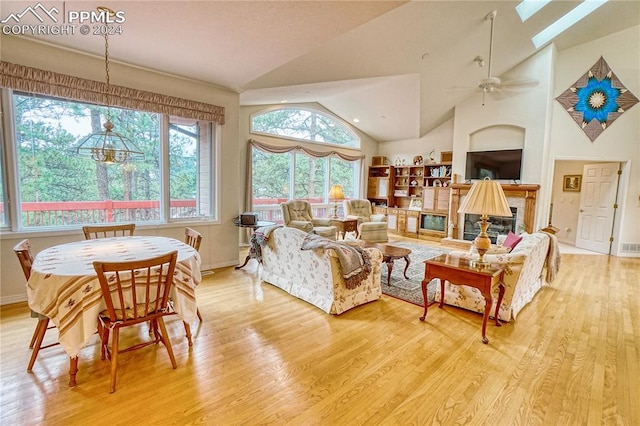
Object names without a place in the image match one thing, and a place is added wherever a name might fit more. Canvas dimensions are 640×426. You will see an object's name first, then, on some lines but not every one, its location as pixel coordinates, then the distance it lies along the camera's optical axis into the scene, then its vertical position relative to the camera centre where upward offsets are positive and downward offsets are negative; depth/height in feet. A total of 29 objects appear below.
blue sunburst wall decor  19.11 +6.38
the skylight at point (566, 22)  16.71 +10.30
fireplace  19.54 -0.47
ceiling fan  13.81 +7.24
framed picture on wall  23.38 +1.08
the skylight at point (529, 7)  14.41 +9.12
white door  20.56 -0.60
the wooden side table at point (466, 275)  8.48 -2.44
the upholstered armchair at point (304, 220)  18.79 -2.04
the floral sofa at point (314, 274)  9.95 -3.10
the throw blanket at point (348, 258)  9.57 -2.22
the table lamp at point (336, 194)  20.95 -0.29
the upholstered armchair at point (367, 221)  20.88 -2.18
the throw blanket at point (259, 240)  12.37 -2.26
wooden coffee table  12.74 -2.67
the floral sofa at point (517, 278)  9.60 -2.93
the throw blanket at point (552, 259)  12.86 -2.71
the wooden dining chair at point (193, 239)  9.05 -1.67
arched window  21.86 +5.02
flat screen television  20.45 +2.14
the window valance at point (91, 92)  9.55 +3.36
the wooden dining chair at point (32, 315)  6.67 -3.01
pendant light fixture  7.56 +0.85
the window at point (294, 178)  21.86 +0.86
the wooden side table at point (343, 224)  20.84 -2.36
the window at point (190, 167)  13.92 +0.89
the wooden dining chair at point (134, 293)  6.08 -2.37
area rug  11.83 -4.02
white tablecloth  6.10 -2.31
